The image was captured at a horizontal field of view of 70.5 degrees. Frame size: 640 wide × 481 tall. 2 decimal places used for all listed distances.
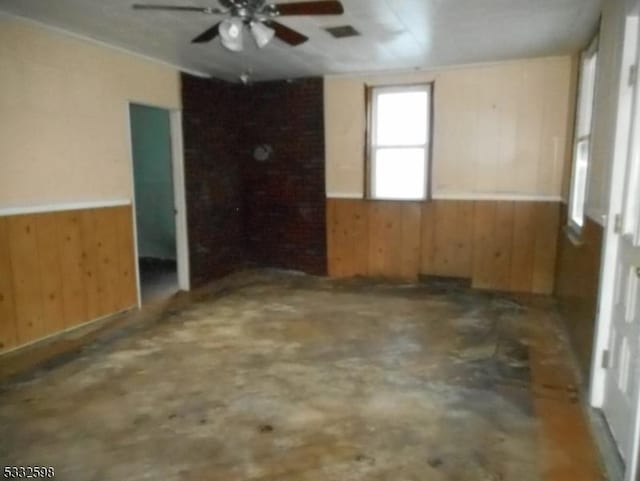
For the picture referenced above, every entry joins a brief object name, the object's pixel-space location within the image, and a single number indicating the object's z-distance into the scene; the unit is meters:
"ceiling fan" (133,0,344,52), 2.53
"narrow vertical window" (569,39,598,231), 3.85
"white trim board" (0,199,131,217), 3.45
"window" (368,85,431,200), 5.32
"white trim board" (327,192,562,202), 4.90
